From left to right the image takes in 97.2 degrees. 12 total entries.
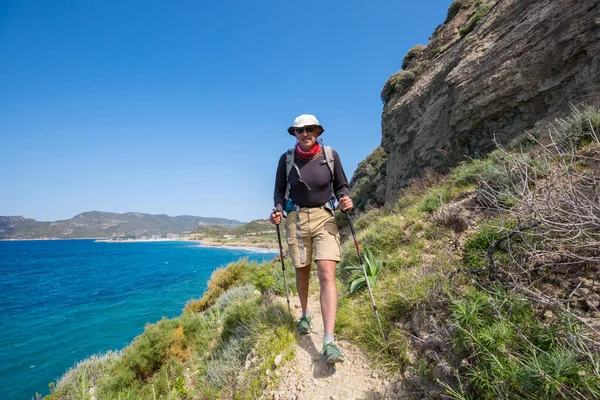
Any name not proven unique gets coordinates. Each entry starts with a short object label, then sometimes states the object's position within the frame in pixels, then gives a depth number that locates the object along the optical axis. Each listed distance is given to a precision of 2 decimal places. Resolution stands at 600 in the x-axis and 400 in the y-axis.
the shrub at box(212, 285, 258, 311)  8.97
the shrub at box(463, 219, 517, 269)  3.39
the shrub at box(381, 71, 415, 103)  16.14
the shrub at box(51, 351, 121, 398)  6.93
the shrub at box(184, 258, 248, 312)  11.91
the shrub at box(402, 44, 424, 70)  17.62
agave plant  4.57
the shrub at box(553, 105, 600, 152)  5.10
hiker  3.59
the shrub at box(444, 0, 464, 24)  15.28
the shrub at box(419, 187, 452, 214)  5.98
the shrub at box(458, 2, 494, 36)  11.98
